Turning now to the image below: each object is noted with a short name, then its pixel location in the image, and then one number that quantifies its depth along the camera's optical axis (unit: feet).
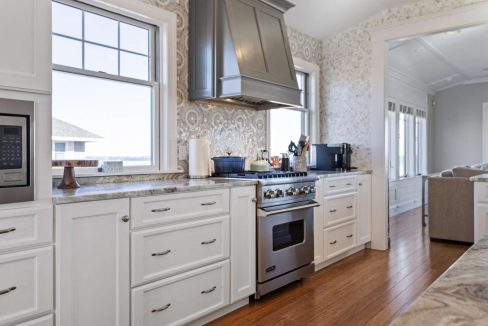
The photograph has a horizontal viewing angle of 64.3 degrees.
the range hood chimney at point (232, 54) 9.88
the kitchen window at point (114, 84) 8.31
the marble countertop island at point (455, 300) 1.73
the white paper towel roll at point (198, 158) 9.92
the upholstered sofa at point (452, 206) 15.24
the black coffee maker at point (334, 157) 14.43
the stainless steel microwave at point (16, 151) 5.50
